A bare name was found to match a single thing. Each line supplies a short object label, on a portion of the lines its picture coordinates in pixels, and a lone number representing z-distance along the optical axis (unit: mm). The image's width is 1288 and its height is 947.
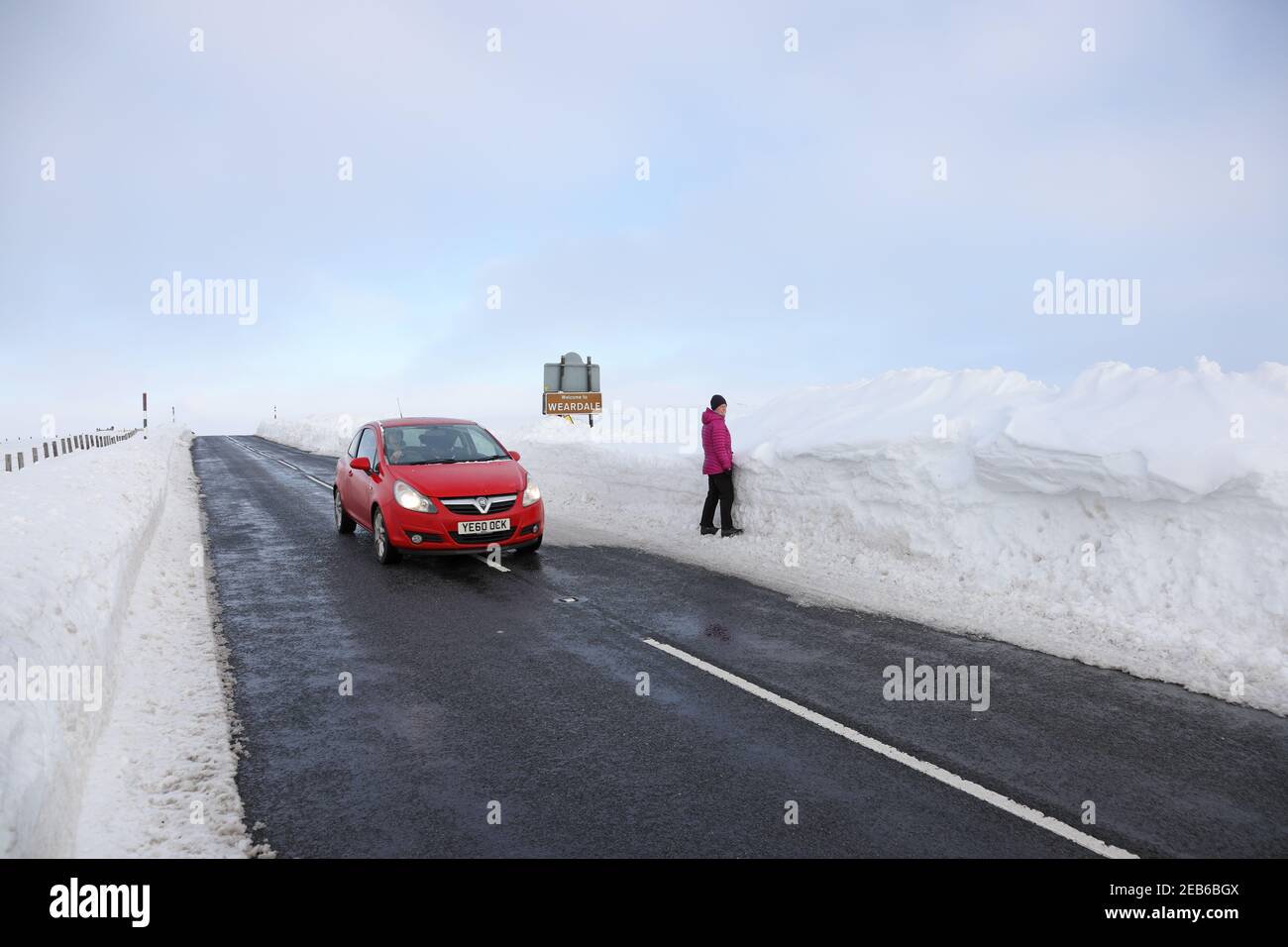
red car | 9586
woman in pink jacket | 12211
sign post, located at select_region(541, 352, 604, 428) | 27328
